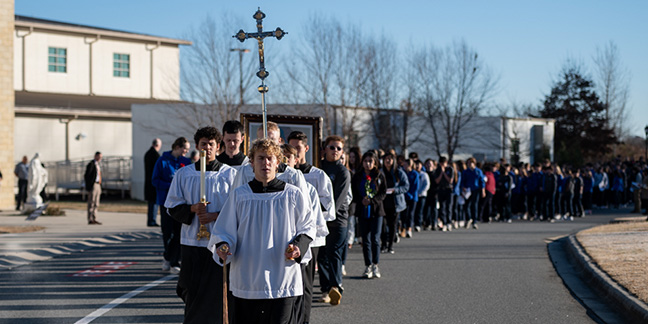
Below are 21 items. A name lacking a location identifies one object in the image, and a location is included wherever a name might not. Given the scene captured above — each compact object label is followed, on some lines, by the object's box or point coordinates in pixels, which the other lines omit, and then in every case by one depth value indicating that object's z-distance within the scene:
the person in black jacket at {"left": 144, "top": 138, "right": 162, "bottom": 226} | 13.99
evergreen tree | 66.94
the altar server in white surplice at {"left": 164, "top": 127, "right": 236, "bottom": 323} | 7.00
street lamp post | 31.62
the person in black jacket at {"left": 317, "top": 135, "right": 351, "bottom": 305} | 9.56
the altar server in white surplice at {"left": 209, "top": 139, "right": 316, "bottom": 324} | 5.43
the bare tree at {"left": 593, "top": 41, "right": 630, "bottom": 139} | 64.23
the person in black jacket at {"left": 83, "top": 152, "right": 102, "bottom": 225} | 21.06
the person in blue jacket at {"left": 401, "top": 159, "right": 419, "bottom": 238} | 19.17
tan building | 41.84
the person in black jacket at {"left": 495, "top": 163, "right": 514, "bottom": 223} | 25.59
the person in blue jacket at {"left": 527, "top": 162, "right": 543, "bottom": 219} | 26.72
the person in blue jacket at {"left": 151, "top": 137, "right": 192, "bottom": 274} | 11.84
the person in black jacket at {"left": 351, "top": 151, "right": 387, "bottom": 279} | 11.48
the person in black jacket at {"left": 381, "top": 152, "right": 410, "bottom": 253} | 14.25
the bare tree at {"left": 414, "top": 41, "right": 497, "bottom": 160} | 41.16
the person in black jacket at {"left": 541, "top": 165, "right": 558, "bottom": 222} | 26.30
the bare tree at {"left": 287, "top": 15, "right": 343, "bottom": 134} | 33.59
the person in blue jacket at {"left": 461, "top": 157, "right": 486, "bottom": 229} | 22.62
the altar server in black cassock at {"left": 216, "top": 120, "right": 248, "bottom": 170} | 7.59
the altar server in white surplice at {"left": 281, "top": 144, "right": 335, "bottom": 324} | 5.87
